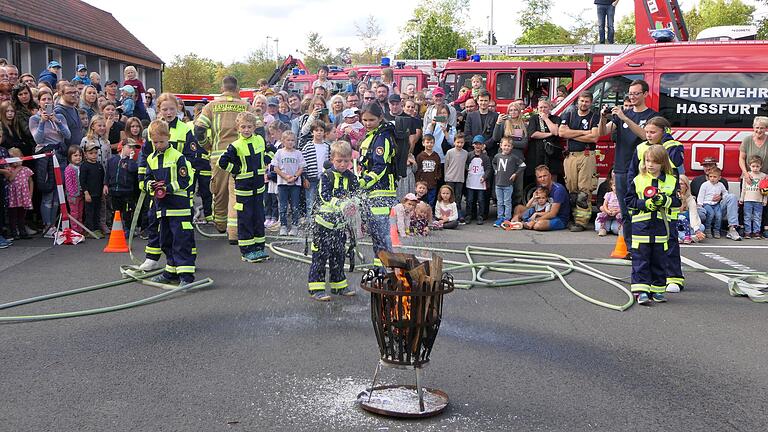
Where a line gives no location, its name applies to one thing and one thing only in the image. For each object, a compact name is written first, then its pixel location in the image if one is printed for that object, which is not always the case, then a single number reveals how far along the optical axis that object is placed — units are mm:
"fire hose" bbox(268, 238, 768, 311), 8414
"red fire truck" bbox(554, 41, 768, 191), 12656
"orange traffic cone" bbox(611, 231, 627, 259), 10484
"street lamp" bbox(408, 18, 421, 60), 47256
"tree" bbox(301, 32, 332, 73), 60091
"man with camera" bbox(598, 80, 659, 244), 9344
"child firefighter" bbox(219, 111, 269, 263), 9727
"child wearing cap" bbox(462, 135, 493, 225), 13695
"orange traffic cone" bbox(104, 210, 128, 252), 10633
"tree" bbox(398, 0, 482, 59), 48469
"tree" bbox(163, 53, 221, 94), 52750
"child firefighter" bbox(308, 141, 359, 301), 7980
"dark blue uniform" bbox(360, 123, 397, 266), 8156
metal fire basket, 4859
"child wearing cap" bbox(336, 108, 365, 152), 12828
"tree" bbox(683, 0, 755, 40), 43812
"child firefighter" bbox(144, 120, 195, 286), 8500
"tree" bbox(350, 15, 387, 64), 55312
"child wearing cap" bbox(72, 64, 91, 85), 16097
